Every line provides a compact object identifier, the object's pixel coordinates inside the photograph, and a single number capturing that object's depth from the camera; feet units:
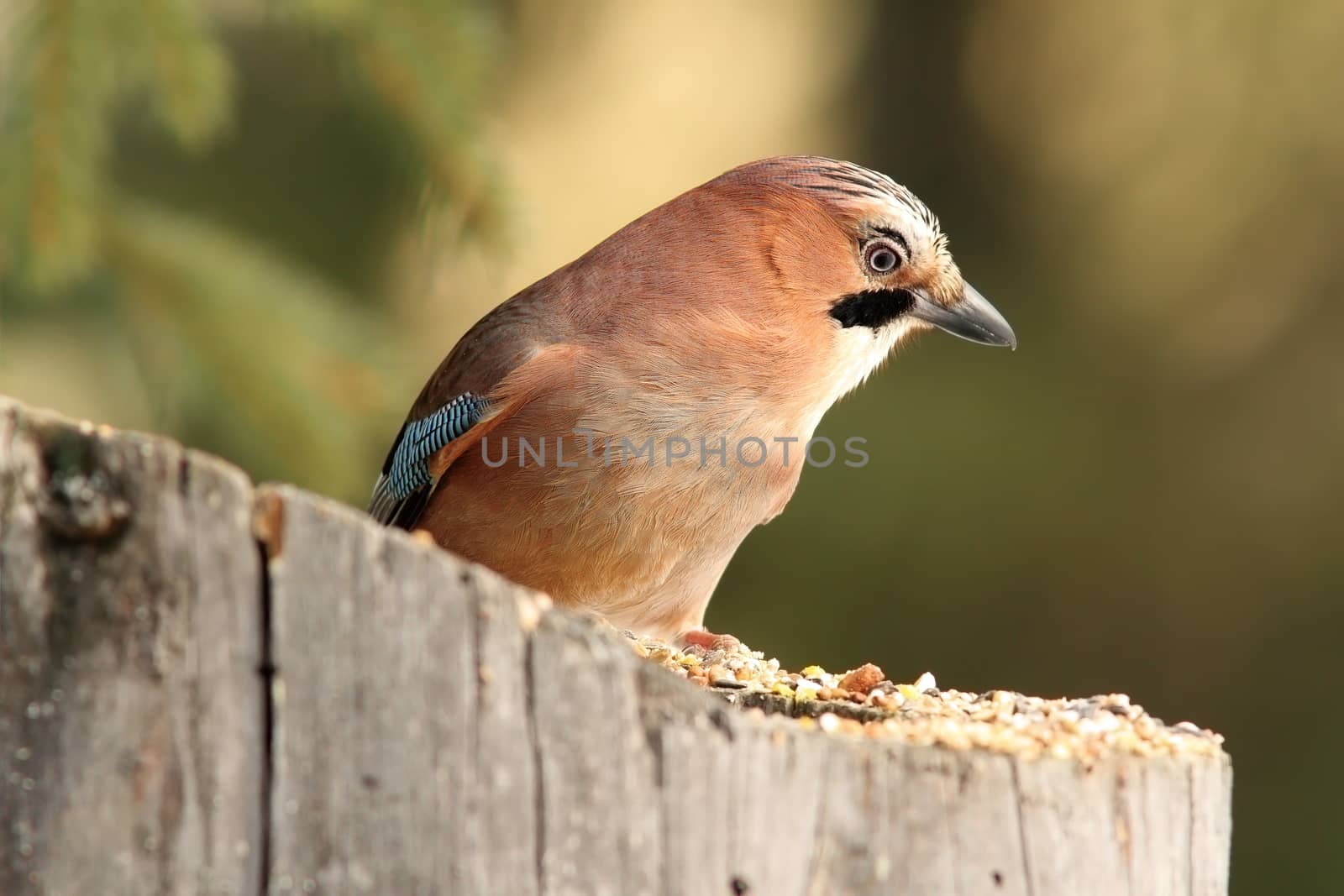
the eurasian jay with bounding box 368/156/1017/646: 14.32
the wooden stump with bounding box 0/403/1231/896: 12.05
